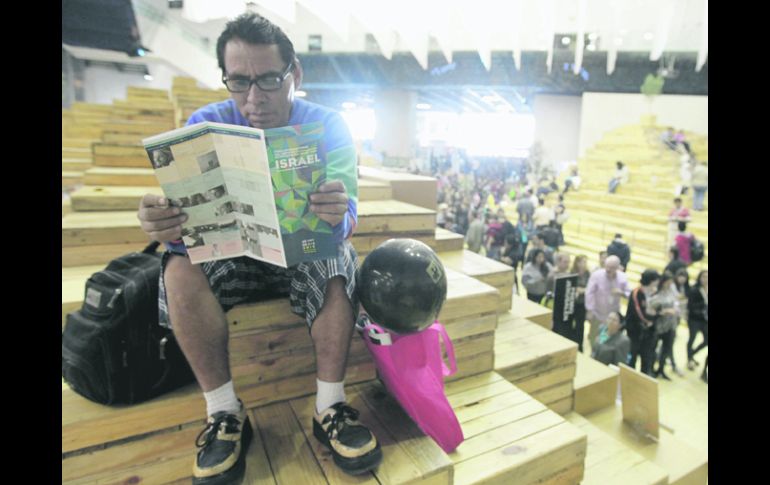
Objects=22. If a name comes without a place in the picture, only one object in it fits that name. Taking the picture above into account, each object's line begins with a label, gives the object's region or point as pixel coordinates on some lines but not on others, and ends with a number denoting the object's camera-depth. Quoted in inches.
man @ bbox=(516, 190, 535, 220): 362.0
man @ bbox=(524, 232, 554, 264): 205.3
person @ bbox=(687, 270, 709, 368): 175.3
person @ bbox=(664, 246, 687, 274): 198.4
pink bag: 58.7
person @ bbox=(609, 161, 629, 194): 481.4
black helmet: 56.5
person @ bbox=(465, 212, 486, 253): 283.4
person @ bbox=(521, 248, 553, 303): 194.1
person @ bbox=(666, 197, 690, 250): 309.8
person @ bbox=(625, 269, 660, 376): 161.9
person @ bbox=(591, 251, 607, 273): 210.2
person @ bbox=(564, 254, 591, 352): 155.3
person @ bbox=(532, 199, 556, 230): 320.8
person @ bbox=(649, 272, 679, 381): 162.9
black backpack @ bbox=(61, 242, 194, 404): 51.9
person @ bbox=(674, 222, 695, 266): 249.9
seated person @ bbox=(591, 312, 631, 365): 149.6
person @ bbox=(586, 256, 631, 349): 174.6
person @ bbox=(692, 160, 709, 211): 398.9
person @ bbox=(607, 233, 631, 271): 228.8
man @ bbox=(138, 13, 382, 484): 48.4
